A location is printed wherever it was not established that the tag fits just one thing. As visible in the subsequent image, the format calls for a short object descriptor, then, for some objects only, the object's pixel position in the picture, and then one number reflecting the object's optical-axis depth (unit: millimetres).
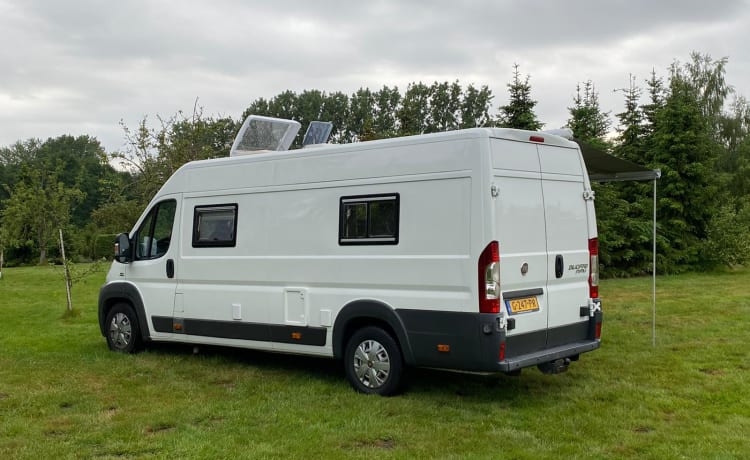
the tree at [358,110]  62781
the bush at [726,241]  22000
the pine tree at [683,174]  22766
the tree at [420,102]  59472
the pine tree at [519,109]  20769
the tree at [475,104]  63372
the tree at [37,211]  31938
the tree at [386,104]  63156
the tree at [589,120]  22859
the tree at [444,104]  62281
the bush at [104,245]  31731
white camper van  6547
